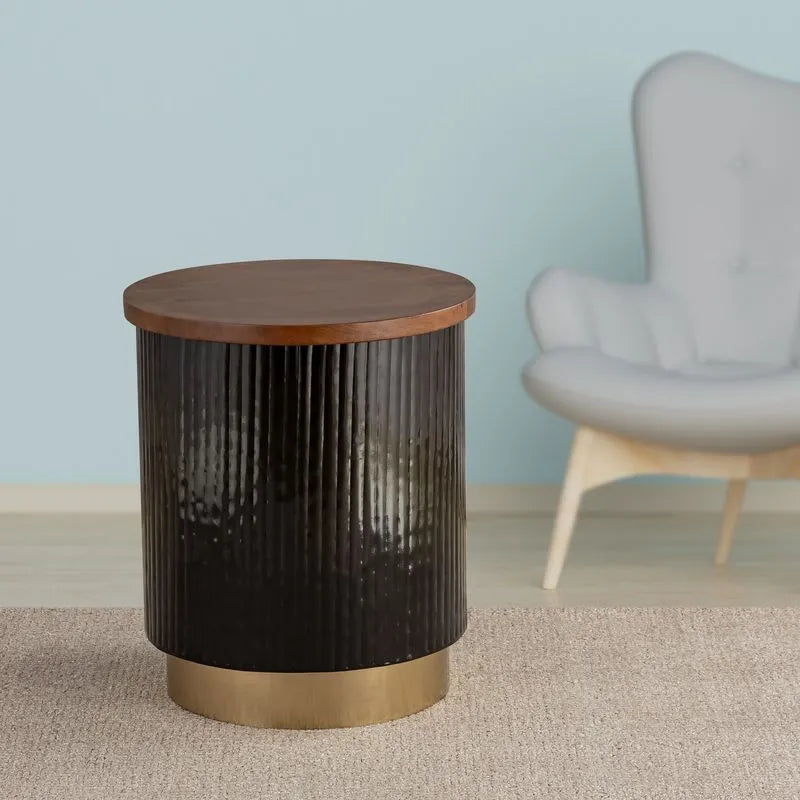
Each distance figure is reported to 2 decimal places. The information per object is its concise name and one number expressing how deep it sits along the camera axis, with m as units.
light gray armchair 4.04
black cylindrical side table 3.20
